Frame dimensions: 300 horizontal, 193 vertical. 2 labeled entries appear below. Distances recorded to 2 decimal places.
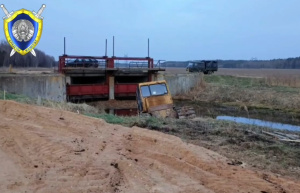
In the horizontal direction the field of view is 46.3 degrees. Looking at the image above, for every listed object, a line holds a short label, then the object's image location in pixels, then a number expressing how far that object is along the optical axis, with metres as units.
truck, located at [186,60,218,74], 51.03
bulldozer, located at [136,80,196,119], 16.12
